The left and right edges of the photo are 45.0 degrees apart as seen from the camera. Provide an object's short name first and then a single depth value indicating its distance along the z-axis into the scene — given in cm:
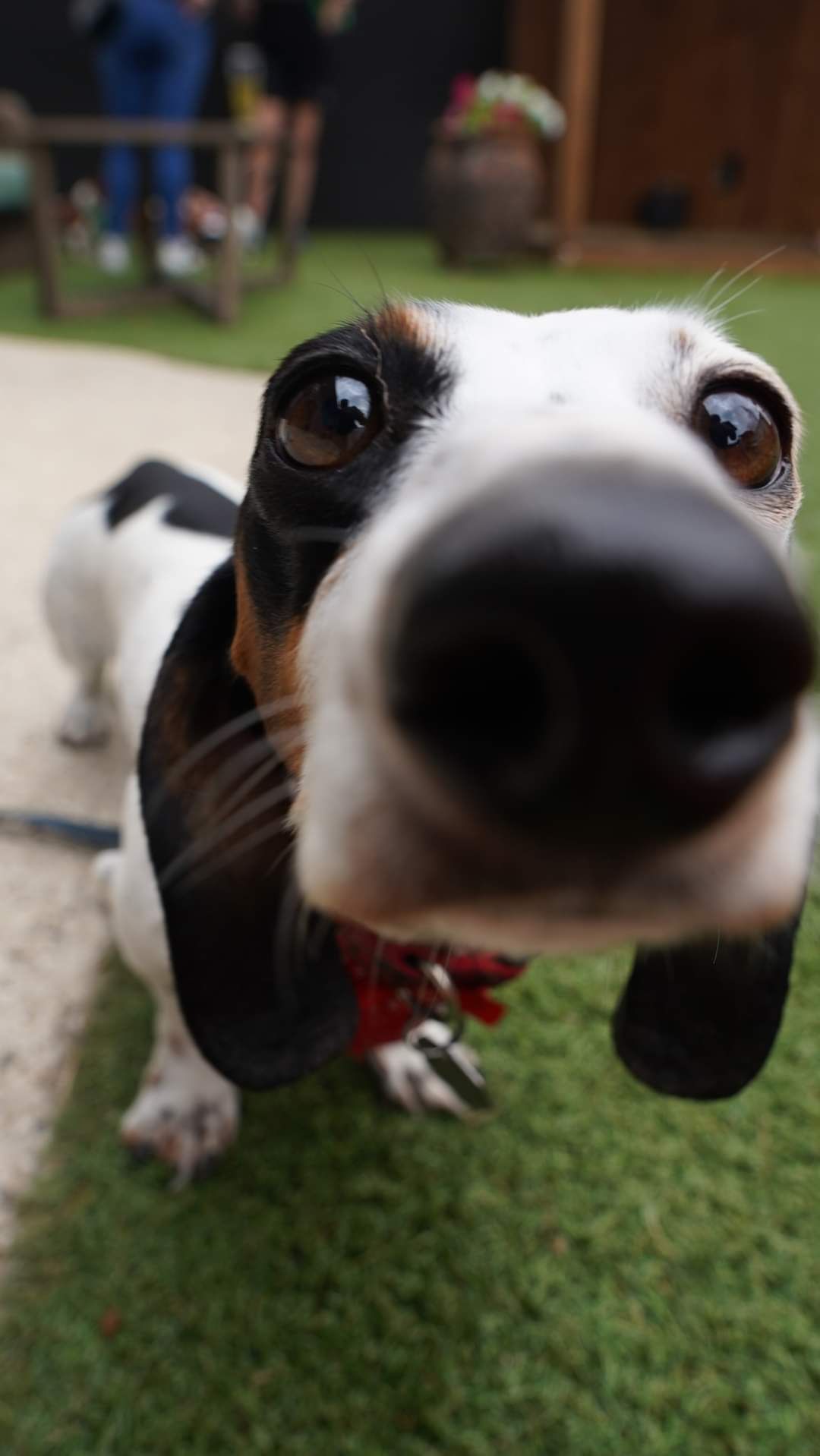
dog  52
